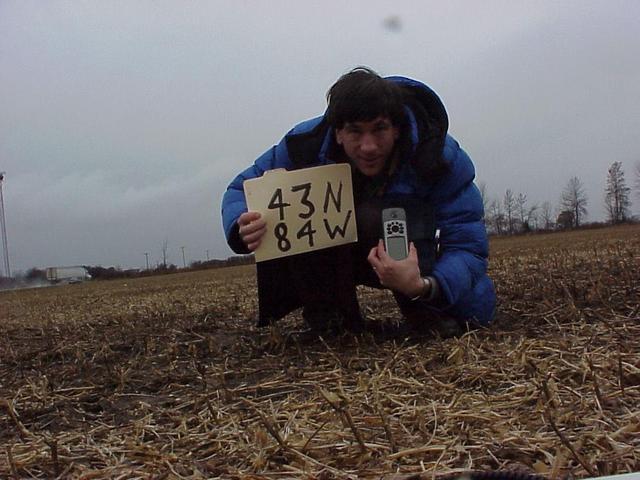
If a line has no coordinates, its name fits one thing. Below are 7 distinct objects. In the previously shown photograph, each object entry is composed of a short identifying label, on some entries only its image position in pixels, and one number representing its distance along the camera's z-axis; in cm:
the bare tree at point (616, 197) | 5488
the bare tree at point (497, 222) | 5858
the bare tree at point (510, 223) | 5853
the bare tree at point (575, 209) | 5653
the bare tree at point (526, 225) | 5560
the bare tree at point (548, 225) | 5234
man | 238
